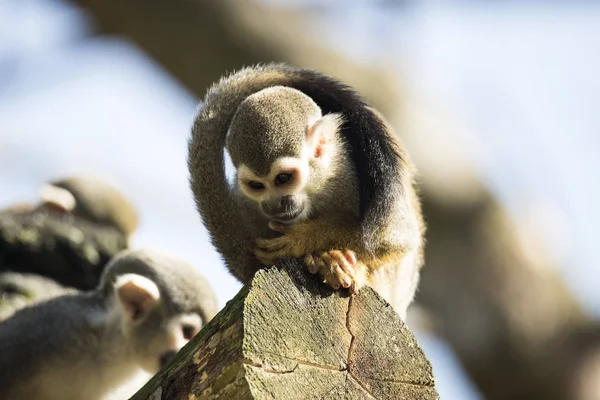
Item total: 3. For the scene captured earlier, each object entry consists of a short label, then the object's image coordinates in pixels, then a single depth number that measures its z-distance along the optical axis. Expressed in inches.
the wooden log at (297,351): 141.8
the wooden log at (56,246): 297.6
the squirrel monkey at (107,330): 279.3
